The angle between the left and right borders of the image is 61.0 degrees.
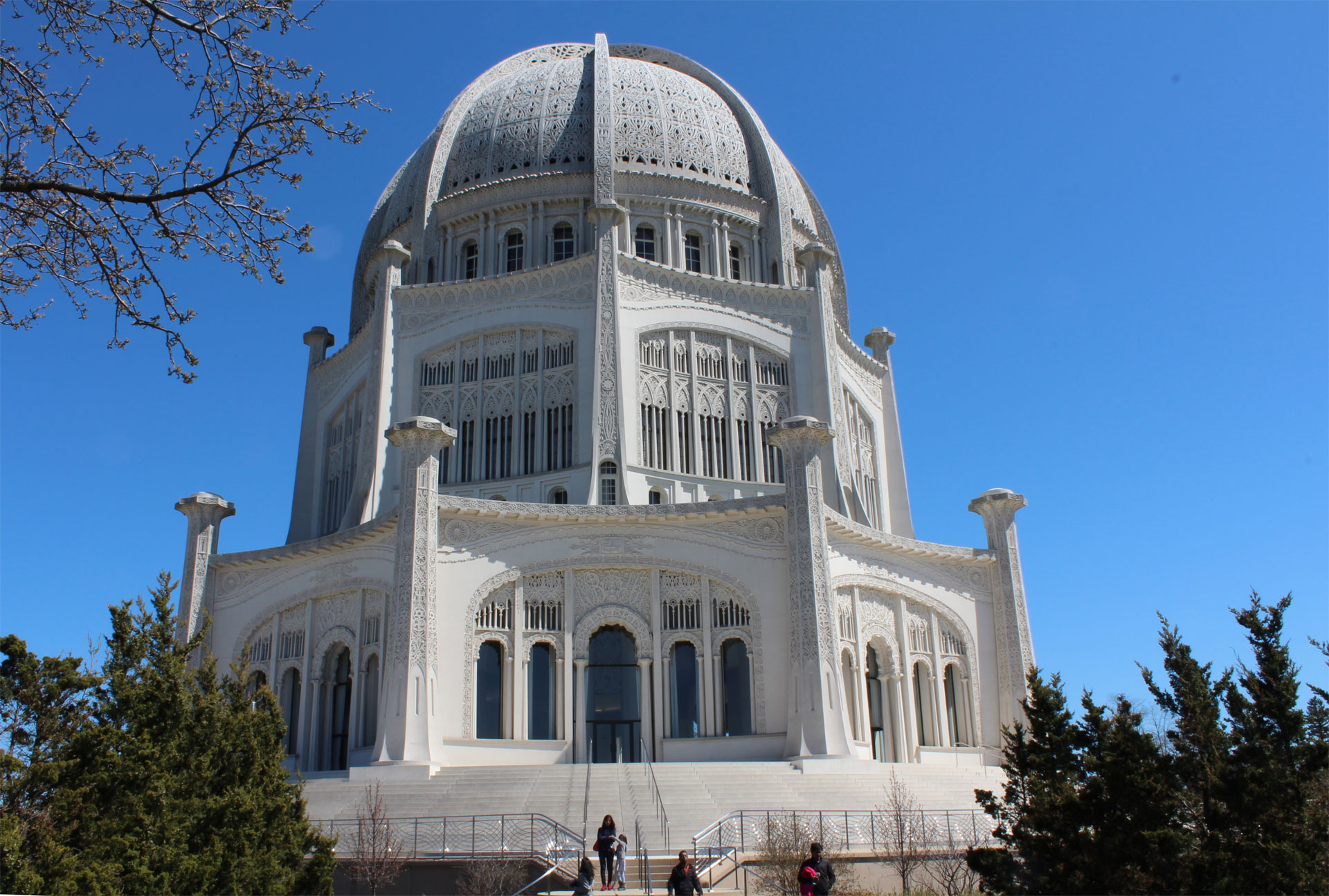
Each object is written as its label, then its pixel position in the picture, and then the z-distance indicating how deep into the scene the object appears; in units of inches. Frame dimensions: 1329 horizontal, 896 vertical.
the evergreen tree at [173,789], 579.8
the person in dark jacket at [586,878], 653.9
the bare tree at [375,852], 745.6
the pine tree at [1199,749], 586.9
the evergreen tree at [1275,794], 574.2
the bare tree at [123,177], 403.9
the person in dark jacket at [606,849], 717.9
